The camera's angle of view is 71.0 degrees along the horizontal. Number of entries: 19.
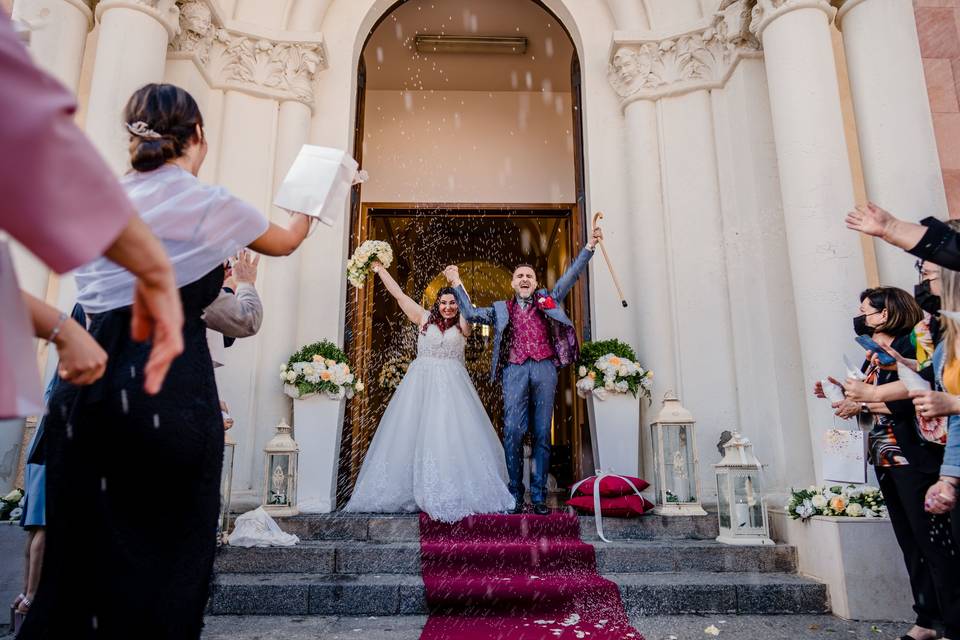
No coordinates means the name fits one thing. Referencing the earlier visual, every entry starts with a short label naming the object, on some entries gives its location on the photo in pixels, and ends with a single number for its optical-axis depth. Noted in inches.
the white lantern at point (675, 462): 202.7
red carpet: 139.9
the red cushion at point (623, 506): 195.5
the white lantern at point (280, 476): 203.9
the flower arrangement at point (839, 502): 163.3
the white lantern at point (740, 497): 184.4
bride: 204.7
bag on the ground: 176.1
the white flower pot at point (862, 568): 152.1
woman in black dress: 54.6
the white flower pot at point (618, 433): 231.9
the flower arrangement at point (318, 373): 231.6
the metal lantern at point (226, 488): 186.5
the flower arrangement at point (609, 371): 231.6
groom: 218.7
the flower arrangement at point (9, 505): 162.2
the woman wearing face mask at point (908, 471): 122.0
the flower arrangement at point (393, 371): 403.3
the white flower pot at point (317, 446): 232.1
